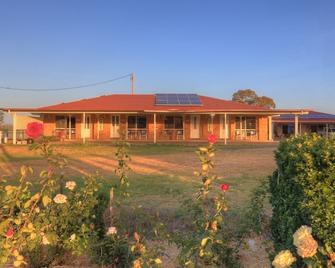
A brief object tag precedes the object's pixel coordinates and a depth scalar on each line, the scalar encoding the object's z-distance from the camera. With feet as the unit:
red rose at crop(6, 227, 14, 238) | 8.23
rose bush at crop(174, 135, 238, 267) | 8.98
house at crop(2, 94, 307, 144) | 89.61
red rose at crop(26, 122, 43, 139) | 9.16
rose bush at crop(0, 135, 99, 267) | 9.06
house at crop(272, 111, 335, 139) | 115.65
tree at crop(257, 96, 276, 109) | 185.88
